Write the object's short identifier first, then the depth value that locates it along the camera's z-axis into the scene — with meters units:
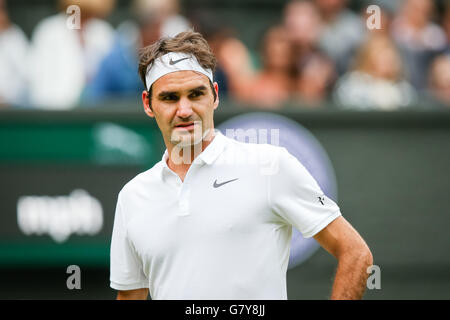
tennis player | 6.02
